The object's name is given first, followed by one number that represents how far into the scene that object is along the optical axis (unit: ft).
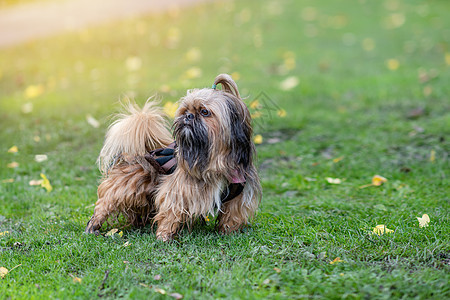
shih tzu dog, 12.90
